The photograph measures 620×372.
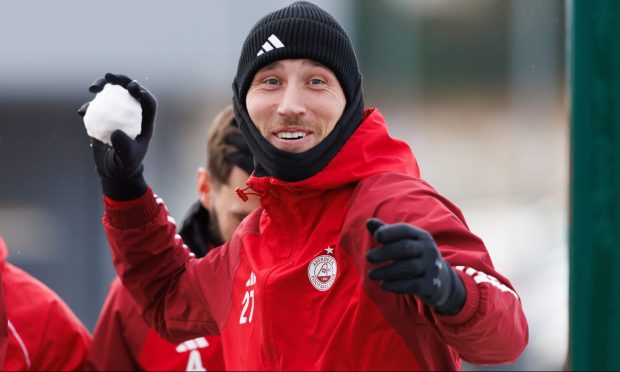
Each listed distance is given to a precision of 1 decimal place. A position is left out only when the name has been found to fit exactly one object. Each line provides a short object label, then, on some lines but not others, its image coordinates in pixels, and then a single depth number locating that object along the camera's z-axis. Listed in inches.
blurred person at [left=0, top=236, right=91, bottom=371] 355.8
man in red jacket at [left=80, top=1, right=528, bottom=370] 321.6
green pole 311.5
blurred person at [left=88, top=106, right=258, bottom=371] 357.7
